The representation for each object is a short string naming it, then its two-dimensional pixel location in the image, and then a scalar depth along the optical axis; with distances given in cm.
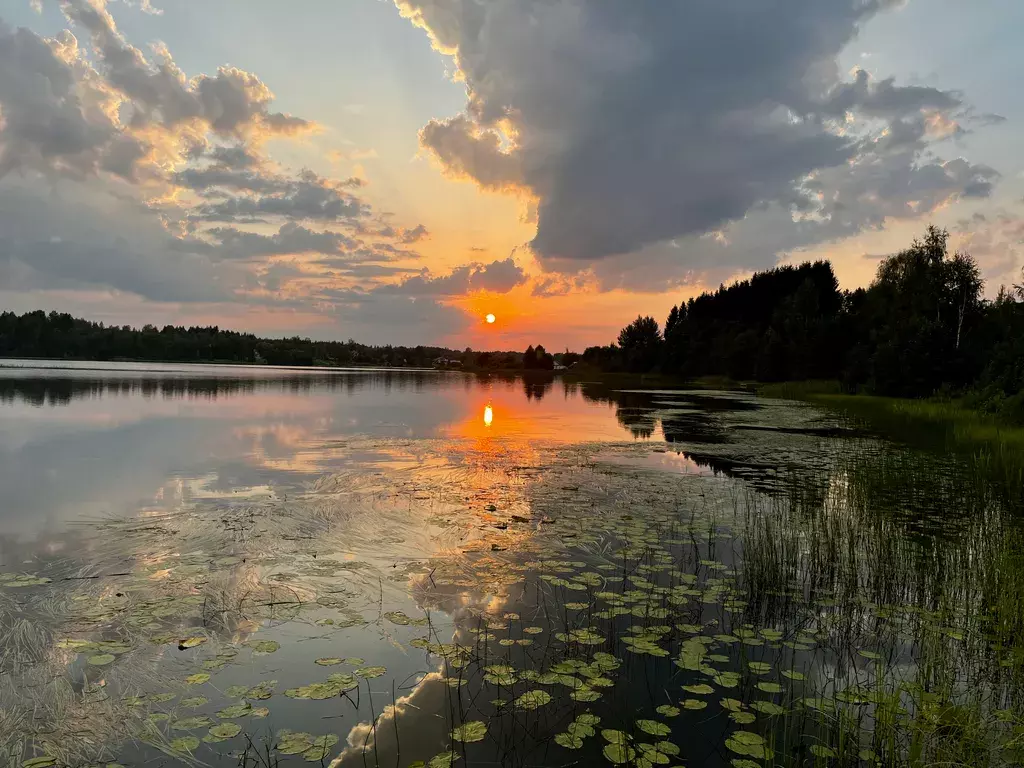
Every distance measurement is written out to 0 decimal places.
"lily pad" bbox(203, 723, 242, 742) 447
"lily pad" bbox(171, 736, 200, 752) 436
